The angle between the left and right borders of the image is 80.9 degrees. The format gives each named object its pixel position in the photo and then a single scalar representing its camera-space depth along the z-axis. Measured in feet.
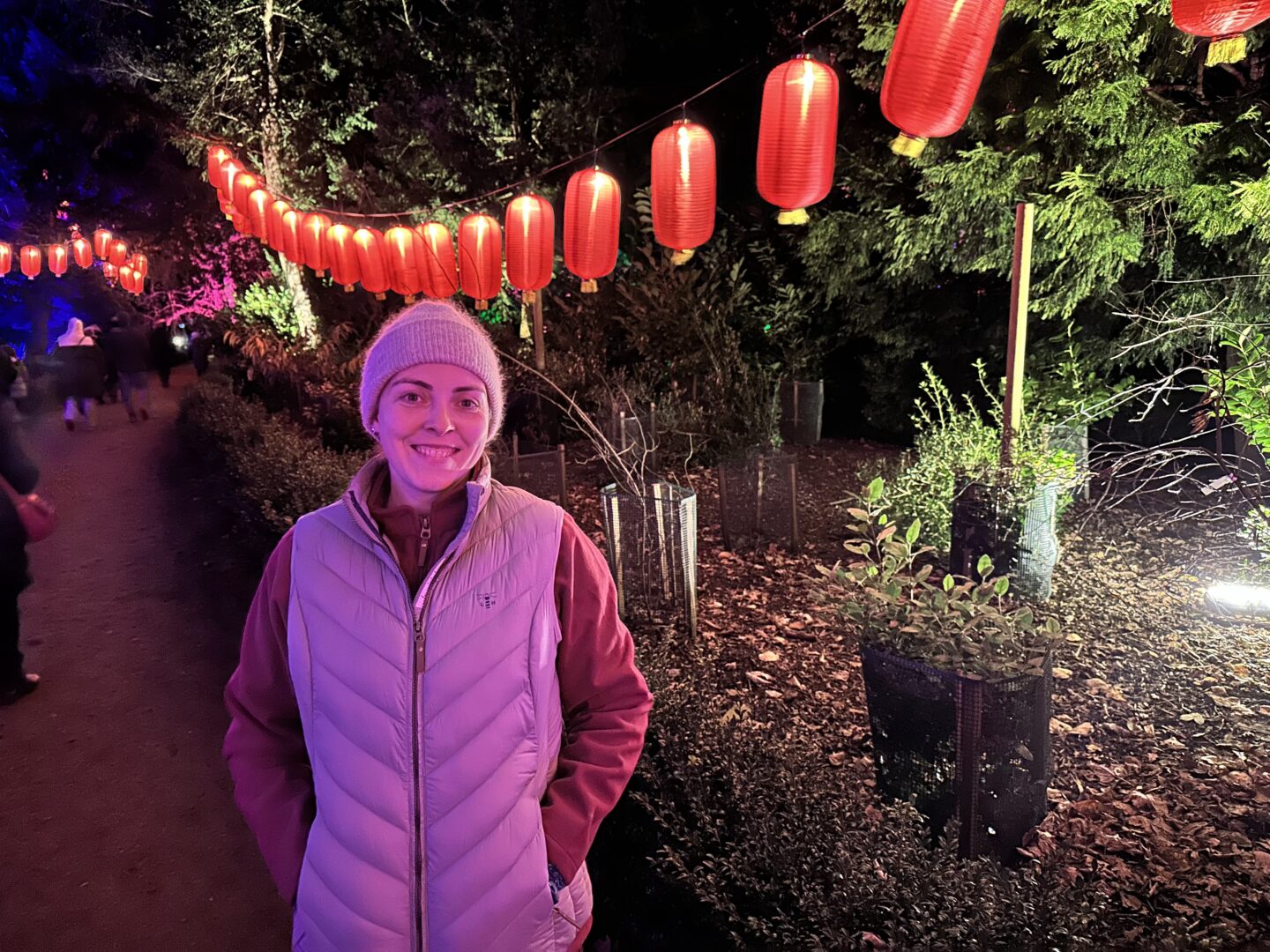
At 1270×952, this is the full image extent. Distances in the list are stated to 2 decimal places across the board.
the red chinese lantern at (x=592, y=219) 19.84
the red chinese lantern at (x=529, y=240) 23.98
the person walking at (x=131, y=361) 40.52
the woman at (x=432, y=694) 4.38
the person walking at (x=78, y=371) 39.96
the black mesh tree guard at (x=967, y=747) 8.44
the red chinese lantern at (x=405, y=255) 30.37
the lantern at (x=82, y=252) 61.00
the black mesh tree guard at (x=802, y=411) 34.58
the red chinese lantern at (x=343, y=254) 32.24
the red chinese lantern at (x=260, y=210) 35.19
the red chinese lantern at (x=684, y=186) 16.56
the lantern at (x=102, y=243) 59.52
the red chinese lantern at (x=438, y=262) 29.25
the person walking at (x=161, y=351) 55.26
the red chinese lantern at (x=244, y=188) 35.68
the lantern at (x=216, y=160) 37.01
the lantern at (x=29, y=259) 58.65
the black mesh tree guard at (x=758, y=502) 20.47
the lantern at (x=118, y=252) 60.13
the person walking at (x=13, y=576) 14.19
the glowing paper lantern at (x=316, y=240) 33.42
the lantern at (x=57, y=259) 60.67
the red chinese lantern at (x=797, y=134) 13.15
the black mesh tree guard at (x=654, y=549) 14.71
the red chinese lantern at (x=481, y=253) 26.99
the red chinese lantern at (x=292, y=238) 34.94
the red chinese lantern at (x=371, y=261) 31.35
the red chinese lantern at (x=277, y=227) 35.32
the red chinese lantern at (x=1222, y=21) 8.69
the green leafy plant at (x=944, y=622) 8.70
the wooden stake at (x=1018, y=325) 16.07
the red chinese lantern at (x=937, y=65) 9.82
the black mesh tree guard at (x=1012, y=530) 15.83
